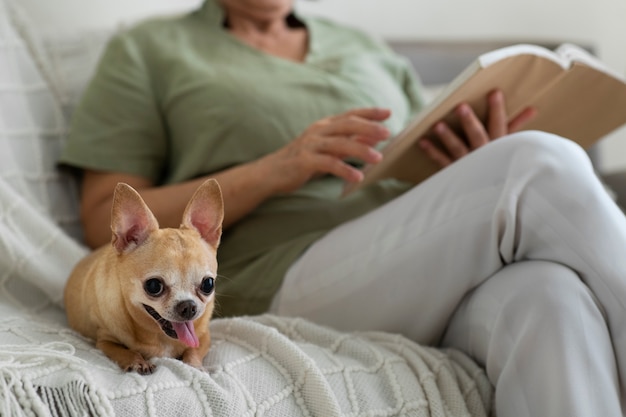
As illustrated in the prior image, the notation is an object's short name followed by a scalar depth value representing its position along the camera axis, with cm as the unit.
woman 82
